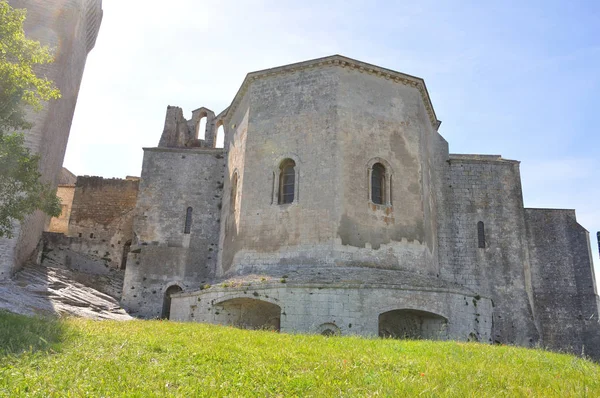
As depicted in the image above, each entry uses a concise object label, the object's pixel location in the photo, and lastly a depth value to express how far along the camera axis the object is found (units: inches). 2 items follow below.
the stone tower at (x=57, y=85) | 632.4
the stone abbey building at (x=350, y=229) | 578.2
